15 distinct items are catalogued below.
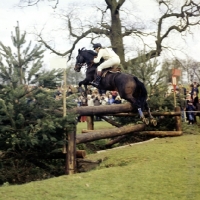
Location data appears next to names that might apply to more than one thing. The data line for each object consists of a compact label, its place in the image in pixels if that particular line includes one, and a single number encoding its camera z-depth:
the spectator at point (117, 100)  19.78
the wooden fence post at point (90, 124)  14.05
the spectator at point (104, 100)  21.69
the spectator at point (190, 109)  15.99
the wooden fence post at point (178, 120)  13.27
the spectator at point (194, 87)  17.25
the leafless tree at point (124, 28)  25.66
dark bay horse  12.35
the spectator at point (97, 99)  21.30
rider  12.94
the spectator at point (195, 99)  17.33
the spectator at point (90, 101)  20.38
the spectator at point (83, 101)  13.82
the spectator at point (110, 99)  21.51
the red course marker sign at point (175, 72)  15.25
